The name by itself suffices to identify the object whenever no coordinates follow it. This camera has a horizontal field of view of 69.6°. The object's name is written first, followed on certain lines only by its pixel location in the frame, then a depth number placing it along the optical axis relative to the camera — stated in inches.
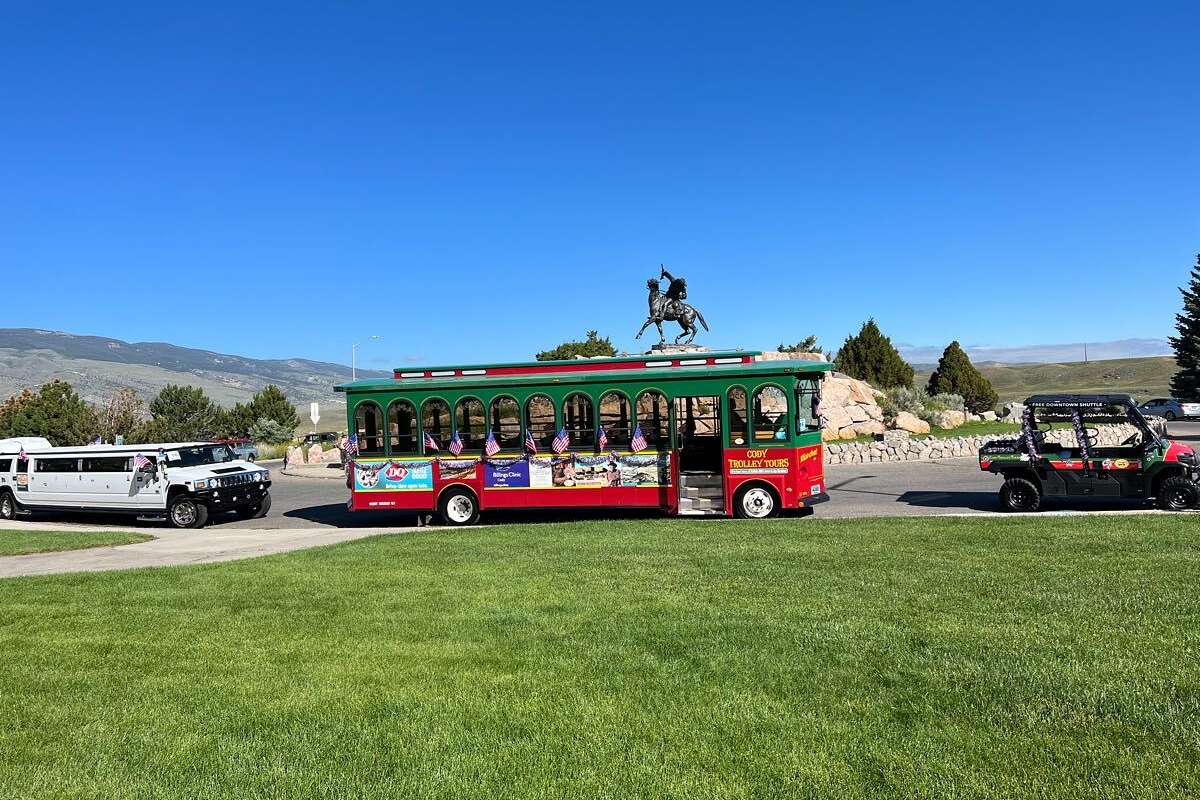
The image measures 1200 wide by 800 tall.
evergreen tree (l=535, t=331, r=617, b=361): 1745.8
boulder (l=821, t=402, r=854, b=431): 1194.0
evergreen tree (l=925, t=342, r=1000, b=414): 1838.1
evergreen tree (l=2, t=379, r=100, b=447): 1969.7
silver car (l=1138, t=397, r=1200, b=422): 1676.9
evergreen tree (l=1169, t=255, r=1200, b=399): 1969.7
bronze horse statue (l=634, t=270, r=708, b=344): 983.0
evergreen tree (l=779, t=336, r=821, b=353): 1569.9
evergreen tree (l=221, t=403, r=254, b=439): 2459.4
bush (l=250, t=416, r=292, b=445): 2311.8
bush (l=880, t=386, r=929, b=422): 1312.6
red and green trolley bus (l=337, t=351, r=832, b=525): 579.8
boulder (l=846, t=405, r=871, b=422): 1220.3
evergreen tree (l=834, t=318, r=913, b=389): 1727.4
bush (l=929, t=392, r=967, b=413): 1491.9
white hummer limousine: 759.7
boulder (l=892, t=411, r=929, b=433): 1257.4
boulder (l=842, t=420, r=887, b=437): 1216.8
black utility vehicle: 535.8
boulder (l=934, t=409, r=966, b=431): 1333.8
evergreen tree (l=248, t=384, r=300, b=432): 2553.2
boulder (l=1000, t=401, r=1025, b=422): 1466.8
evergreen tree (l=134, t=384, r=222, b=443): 2267.5
